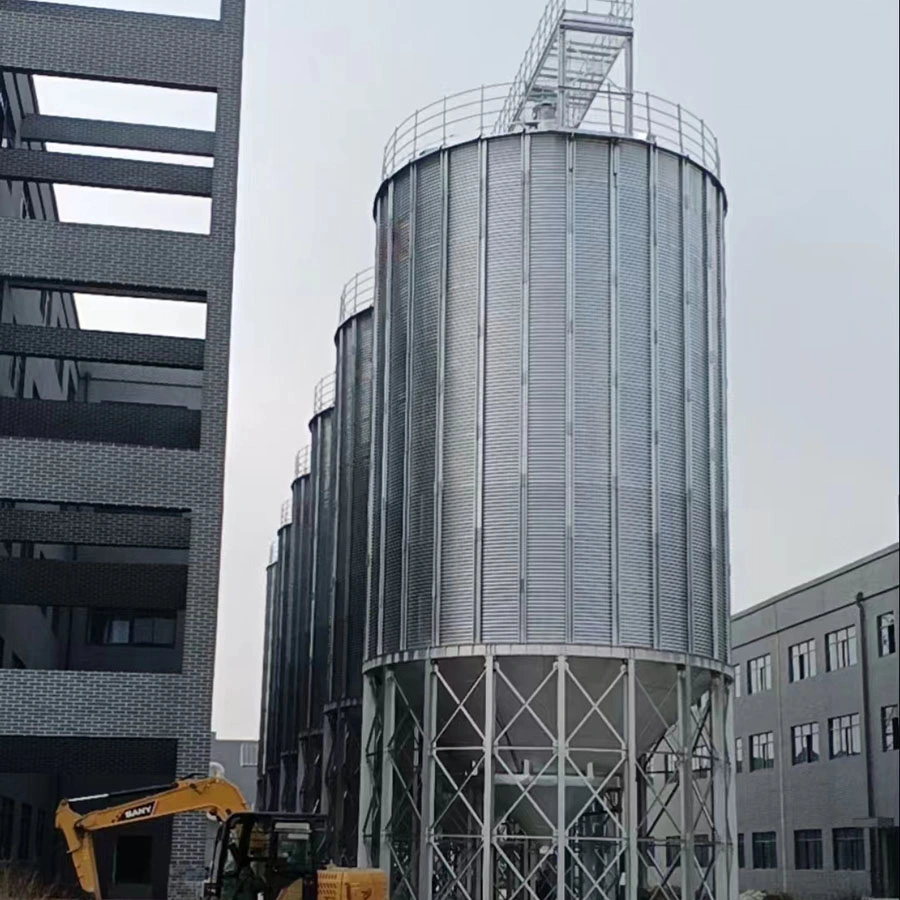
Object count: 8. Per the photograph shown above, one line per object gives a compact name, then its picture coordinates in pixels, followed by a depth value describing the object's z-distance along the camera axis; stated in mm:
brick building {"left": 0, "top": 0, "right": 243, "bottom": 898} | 32625
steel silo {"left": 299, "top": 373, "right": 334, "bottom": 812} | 46094
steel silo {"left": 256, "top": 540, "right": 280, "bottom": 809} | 59844
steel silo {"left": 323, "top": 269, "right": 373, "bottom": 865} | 39812
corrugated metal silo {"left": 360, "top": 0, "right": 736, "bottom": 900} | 27719
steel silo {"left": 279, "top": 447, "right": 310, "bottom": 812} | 52062
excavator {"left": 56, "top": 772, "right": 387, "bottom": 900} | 21344
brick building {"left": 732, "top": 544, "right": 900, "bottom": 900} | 51000
